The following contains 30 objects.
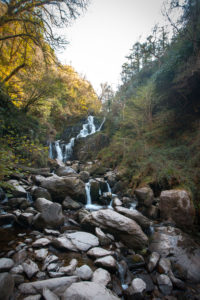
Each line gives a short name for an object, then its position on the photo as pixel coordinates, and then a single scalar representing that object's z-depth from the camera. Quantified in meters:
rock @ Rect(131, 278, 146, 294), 1.94
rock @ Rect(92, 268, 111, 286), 1.98
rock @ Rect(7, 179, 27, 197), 4.25
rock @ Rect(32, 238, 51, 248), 2.56
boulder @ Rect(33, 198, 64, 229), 3.21
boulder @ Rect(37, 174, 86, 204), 4.93
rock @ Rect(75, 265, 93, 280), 2.00
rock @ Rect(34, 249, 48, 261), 2.27
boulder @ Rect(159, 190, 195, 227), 3.92
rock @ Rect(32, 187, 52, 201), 4.49
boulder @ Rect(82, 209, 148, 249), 2.98
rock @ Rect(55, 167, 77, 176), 7.45
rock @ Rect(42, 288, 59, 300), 1.53
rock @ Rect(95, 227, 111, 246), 2.92
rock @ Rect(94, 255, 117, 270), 2.24
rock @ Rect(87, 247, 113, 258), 2.49
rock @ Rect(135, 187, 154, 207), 4.95
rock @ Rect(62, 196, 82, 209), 4.63
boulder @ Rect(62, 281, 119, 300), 1.57
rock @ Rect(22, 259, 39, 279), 1.91
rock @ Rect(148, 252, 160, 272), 2.41
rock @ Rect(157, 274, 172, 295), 2.07
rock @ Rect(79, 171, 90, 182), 7.37
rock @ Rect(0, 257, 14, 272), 1.88
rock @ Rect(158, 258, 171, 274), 2.36
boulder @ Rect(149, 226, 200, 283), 2.44
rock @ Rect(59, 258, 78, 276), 2.05
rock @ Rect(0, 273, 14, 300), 1.43
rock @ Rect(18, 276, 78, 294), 1.65
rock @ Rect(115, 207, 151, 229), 3.65
